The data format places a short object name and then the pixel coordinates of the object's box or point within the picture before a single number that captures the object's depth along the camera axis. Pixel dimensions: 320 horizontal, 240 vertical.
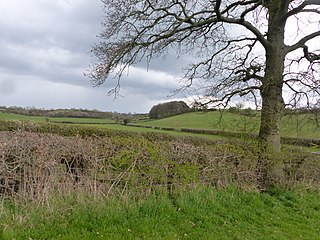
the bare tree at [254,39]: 9.30
